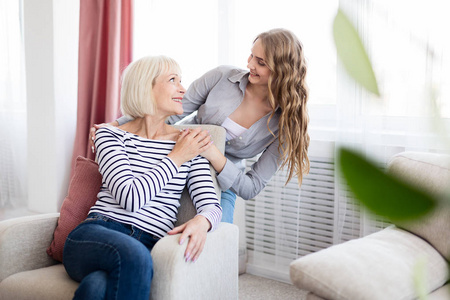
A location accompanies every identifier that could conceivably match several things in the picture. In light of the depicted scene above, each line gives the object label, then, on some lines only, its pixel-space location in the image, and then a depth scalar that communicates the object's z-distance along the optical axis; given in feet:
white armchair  4.83
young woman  6.03
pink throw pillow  5.73
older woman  4.78
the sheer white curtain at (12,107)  13.70
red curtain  10.19
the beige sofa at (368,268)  3.98
